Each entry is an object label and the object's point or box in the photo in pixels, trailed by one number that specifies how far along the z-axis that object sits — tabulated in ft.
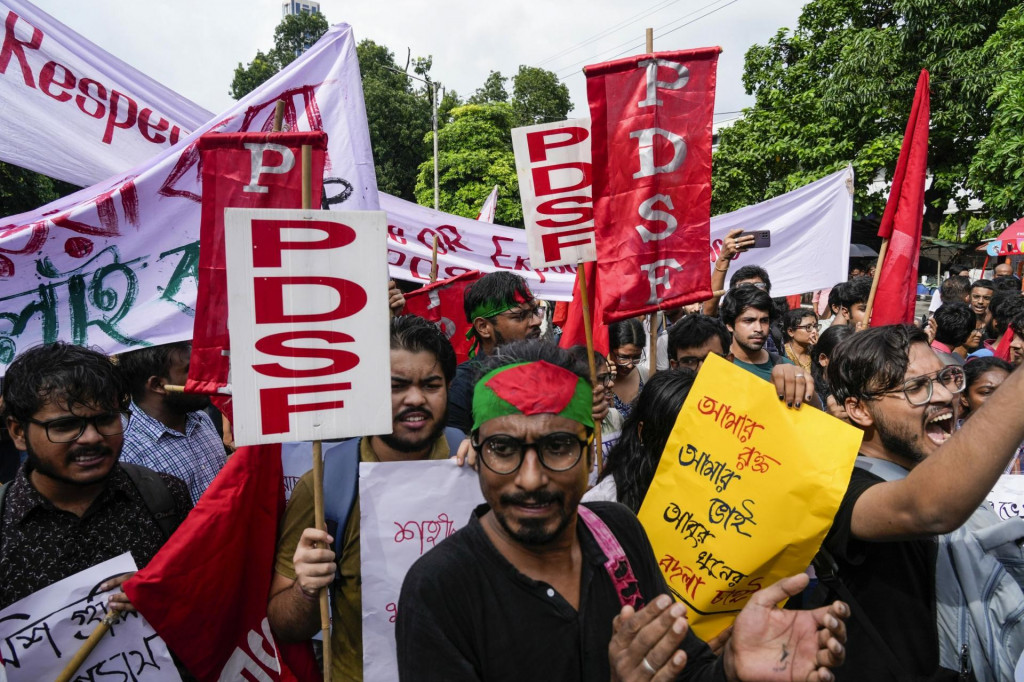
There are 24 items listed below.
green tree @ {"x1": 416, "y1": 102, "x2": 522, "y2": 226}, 95.55
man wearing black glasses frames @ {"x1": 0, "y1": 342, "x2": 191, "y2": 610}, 7.36
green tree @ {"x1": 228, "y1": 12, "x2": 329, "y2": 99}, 151.02
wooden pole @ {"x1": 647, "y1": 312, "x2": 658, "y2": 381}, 10.26
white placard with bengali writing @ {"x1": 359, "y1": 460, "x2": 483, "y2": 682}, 7.43
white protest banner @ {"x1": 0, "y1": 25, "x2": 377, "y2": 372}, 11.23
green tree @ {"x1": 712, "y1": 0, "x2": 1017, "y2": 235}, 62.28
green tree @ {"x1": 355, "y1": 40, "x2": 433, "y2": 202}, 119.34
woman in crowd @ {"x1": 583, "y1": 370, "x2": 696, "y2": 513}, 8.28
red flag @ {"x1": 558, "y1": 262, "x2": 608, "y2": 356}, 13.43
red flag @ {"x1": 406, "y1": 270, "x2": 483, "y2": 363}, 16.56
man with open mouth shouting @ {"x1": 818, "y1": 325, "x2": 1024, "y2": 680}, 5.51
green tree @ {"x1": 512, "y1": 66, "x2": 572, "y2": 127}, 150.92
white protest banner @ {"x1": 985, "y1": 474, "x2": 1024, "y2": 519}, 10.13
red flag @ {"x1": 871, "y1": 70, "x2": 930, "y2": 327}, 13.38
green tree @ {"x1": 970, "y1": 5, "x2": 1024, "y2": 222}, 40.88
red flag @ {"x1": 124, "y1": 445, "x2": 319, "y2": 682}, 7.48
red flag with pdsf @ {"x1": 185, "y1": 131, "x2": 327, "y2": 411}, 9.08
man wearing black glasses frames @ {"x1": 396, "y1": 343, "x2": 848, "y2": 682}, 5.12
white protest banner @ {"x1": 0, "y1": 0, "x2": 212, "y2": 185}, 12.88
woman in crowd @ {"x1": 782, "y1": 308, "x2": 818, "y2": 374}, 18.08
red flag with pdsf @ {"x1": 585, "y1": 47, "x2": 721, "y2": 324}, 10.78
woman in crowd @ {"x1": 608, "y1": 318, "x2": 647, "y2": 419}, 14.30
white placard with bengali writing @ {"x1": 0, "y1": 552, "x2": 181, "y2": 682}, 7.09
